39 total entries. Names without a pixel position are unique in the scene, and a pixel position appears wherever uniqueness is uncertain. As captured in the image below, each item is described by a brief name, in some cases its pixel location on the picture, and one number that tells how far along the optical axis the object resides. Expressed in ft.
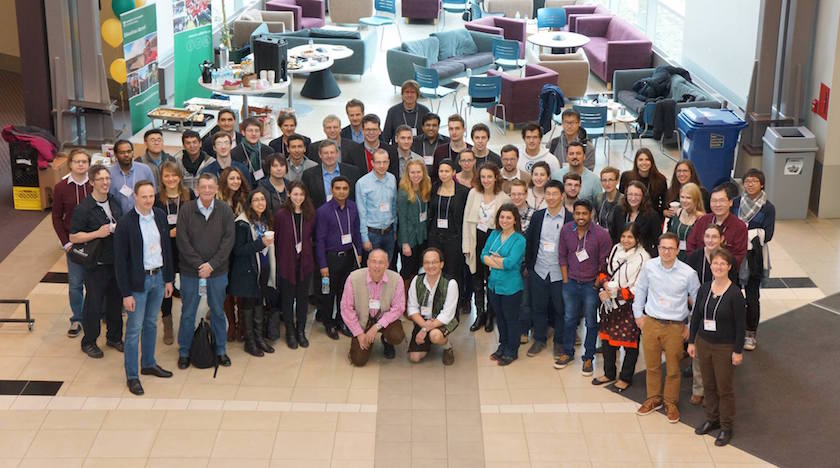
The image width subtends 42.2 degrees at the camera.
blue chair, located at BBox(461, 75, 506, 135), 48.80
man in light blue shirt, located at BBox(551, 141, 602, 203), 30.04
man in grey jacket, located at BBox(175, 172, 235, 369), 27.14
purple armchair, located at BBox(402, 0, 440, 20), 79.36
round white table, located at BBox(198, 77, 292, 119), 47.67
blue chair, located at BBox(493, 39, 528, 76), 58.08
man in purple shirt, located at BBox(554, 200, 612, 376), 27.20
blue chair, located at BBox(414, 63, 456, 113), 51.44
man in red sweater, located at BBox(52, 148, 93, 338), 29.30
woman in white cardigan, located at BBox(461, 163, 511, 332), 29.19
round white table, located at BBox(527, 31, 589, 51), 59.79
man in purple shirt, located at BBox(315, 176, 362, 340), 29.04
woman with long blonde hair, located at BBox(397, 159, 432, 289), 29.66
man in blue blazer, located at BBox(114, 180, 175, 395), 25.95
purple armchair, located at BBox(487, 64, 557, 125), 50.03
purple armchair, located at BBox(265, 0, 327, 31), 66.64
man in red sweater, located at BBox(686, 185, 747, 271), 27.09
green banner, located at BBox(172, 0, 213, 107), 48.75
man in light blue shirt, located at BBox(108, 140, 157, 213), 29.71
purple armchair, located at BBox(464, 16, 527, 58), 63.98
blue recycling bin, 41.04
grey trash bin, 39.09
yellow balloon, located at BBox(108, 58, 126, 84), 43.57
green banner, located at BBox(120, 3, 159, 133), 43.39
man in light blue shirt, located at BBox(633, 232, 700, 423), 25.05
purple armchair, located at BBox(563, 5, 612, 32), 66.90
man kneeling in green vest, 28.17
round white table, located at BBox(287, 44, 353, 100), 55.52
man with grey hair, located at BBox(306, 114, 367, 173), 32.14
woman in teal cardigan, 27.89
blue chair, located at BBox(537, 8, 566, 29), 70.03
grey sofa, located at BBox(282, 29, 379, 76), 58.85
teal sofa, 56.24
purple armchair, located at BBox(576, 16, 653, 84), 57.98
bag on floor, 28.32
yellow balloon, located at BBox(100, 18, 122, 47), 42.91
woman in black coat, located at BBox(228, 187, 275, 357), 27.91
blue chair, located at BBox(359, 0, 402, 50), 70.75
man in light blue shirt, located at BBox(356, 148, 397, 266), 29.71
